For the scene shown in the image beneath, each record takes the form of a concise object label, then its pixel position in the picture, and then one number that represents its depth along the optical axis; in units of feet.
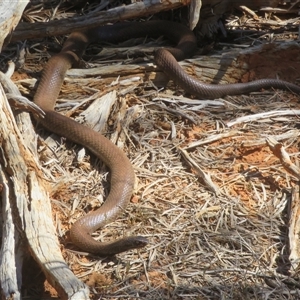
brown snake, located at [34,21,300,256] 19.04
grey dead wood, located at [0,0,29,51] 20.07
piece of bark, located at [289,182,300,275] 17.79
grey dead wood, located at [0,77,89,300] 15.76
